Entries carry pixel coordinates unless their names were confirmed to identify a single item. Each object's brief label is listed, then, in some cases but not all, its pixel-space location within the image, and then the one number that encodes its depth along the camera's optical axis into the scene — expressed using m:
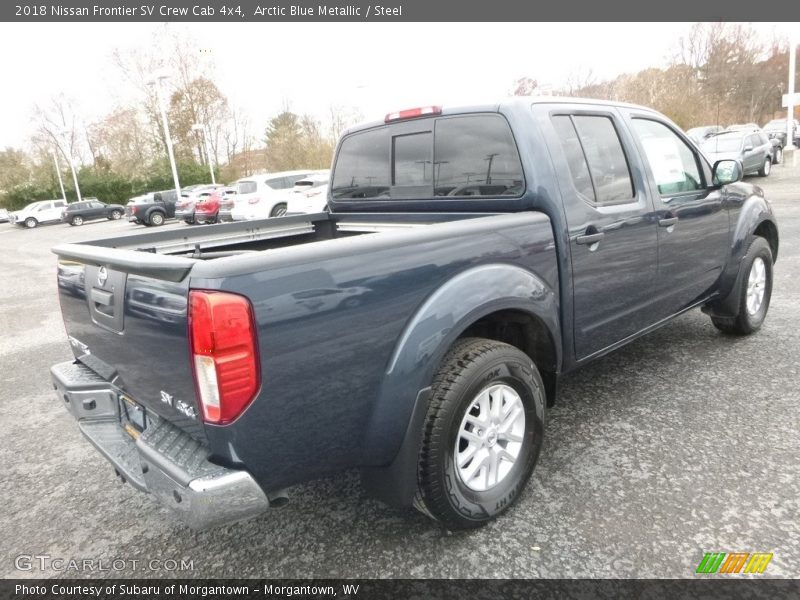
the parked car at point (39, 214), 33.72
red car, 18.62
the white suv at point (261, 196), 16.17
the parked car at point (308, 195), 14.62
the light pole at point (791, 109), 21.53
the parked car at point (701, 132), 22.76
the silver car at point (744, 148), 17.06
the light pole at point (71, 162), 42.54
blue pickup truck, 1.80
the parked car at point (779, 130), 30.28
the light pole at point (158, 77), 20.27
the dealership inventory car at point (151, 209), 25.11
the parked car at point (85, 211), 31.34
